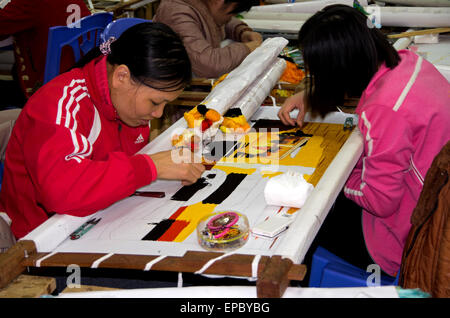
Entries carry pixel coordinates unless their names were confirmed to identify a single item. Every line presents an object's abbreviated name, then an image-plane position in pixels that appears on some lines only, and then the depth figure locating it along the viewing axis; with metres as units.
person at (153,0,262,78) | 2.62
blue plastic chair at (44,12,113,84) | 2.22
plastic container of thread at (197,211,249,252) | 1.27
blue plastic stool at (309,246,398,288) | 1.42
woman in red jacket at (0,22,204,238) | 1.37
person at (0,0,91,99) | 2.71
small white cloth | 1.43
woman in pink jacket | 1.43
